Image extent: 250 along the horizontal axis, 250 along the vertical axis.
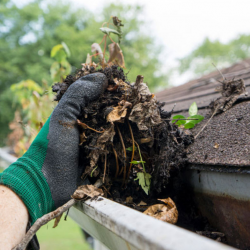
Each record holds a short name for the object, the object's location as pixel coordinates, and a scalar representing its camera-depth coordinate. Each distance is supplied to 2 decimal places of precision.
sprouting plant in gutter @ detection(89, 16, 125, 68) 1.12
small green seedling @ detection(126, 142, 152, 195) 0.86
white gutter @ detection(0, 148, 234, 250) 0.40
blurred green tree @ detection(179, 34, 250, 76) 22.05
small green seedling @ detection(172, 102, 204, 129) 0.97
